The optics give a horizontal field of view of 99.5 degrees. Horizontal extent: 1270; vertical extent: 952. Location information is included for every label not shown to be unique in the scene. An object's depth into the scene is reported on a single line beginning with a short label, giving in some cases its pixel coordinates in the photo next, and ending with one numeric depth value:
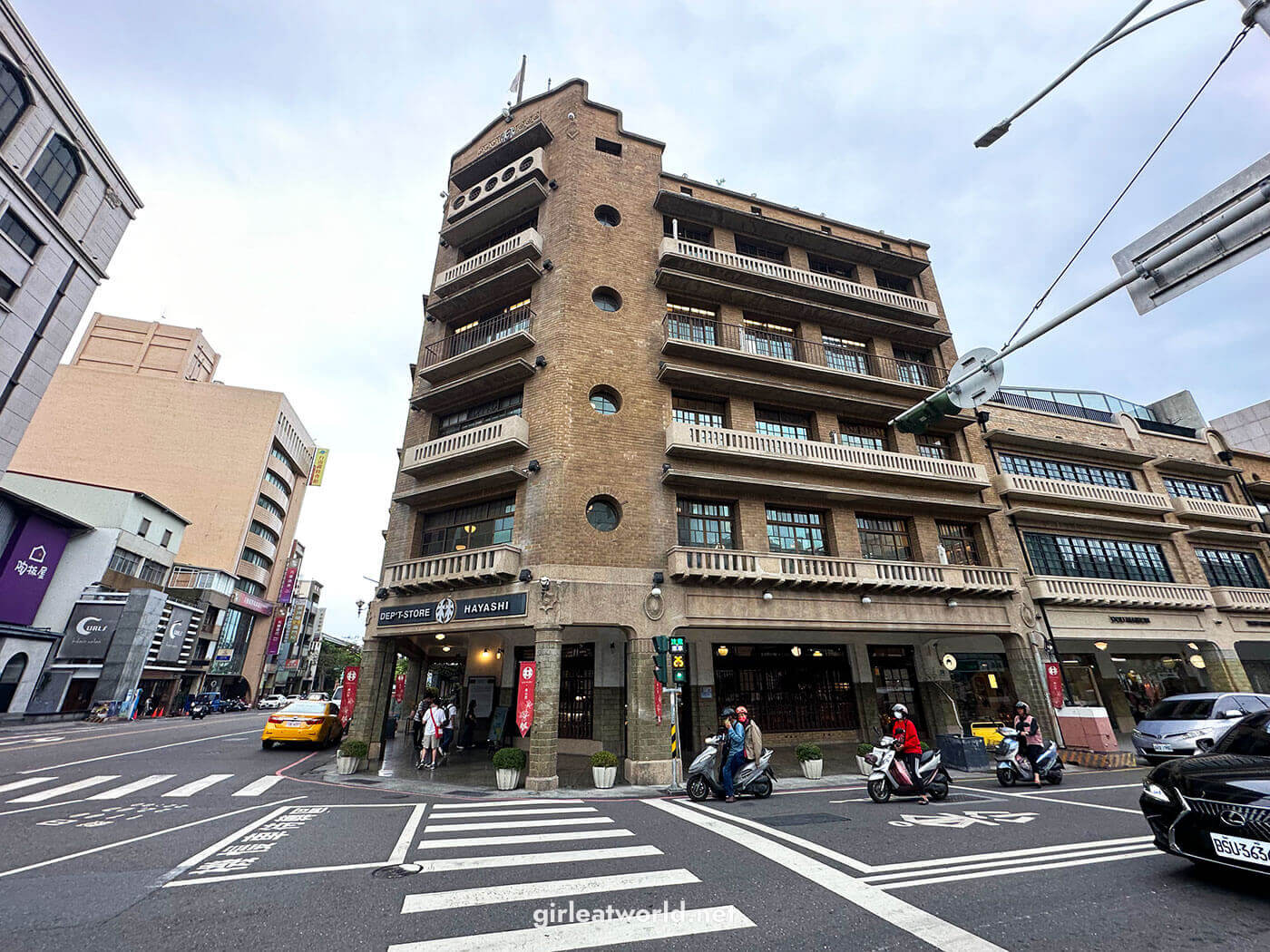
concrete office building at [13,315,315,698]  50.72
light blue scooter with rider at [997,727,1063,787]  12.78
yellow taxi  19.52
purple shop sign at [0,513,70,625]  31.17
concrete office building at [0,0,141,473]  21.25
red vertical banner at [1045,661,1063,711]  19.12
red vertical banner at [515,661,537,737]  14.43
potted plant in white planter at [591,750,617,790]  13.72
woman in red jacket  11.09
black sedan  4.94
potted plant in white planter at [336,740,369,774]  15.30
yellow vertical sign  75.81
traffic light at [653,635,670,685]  13.73
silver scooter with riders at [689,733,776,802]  11.74
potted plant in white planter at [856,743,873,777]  14.30
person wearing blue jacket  11.77
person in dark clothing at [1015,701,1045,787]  13.07
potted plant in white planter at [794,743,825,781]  14.42
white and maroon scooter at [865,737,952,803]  11.05
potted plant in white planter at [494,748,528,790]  13.35
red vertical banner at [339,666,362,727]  19.72
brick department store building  16.86
